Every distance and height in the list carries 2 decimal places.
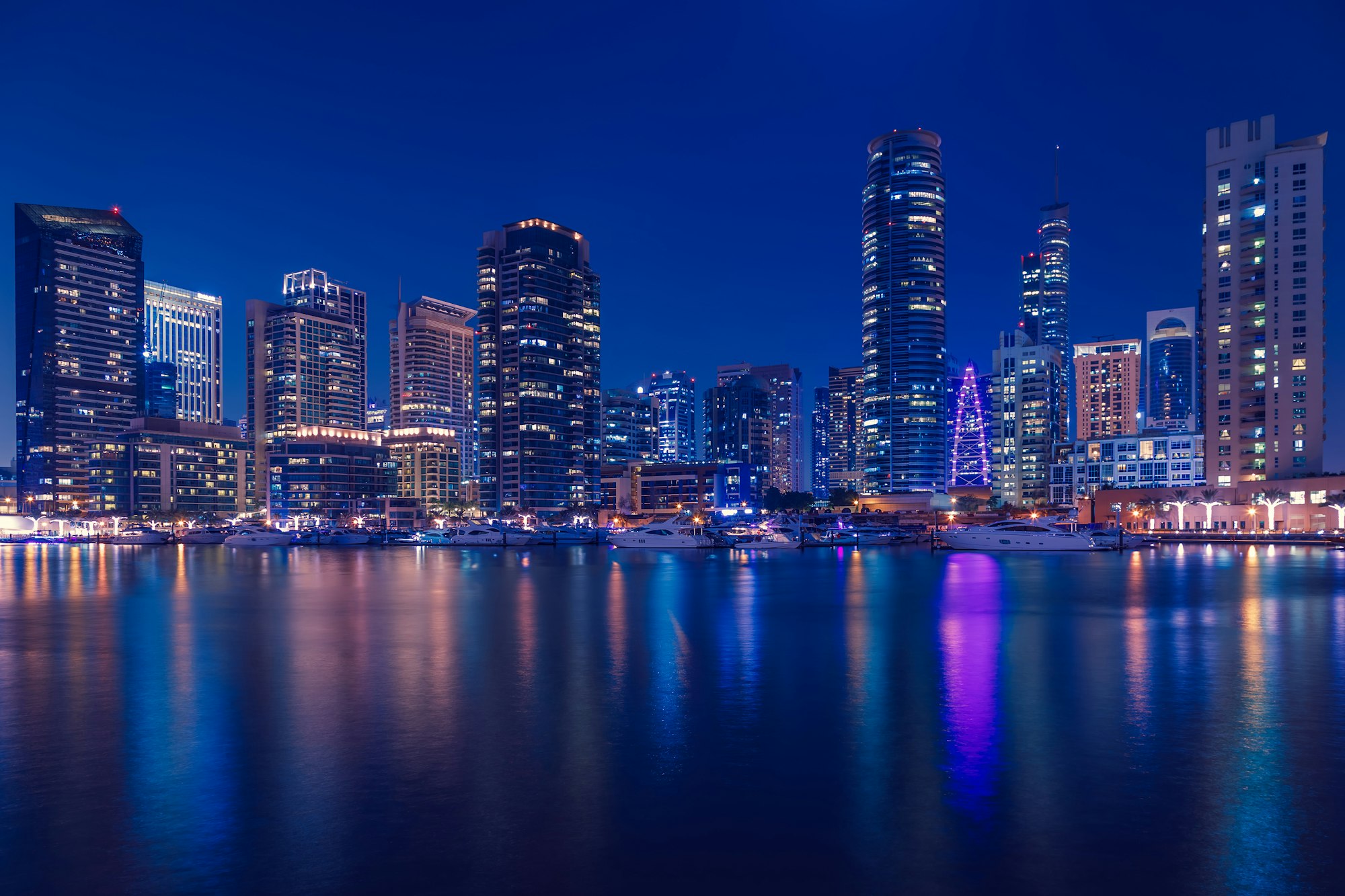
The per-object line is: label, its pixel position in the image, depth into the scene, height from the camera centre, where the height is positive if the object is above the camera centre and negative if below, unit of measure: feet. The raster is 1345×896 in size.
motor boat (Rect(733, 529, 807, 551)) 400.88 -36.81
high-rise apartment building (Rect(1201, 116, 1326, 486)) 447.01 +85.83
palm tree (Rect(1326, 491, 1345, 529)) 390.21 -18.80
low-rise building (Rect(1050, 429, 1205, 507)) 582.35 +0.35
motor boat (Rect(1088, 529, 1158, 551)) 378.20 -34.61
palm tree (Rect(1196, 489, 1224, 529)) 457.68 -20.48
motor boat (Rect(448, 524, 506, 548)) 472.85 -39.23
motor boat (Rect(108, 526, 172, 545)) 563.07 -45.41
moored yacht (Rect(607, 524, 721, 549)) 396.78 -33.51
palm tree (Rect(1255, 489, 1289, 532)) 427.74 -18.65
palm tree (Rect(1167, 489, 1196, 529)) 469.57 -20.13
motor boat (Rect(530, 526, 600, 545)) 488.85 -41.44
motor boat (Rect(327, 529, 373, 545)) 507.71 -41.41
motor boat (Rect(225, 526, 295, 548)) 503.20 -41.23
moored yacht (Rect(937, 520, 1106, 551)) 358.43 -31.44
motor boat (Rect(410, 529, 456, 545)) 493.77 -40.16
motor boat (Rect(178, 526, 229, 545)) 550.77 -43.32
